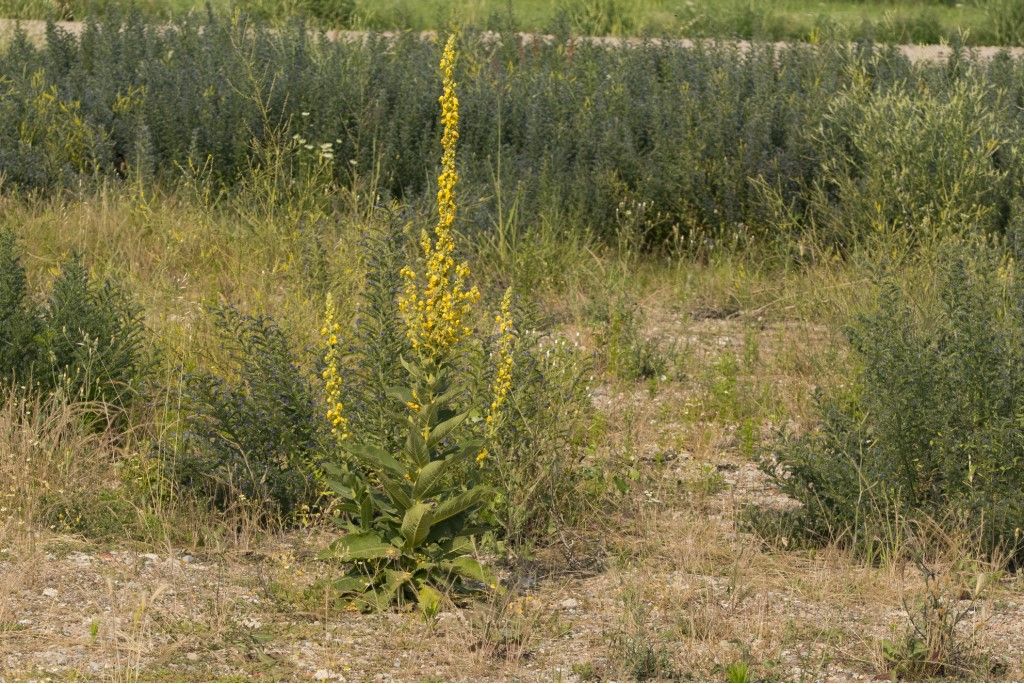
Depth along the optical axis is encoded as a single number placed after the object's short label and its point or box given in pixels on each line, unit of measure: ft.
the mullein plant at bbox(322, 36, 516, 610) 23.70
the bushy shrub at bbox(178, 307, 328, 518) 27.54
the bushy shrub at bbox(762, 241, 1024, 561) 25.88
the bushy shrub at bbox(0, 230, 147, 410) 30.62
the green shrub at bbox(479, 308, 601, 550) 26.57
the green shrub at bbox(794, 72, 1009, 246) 40.47
